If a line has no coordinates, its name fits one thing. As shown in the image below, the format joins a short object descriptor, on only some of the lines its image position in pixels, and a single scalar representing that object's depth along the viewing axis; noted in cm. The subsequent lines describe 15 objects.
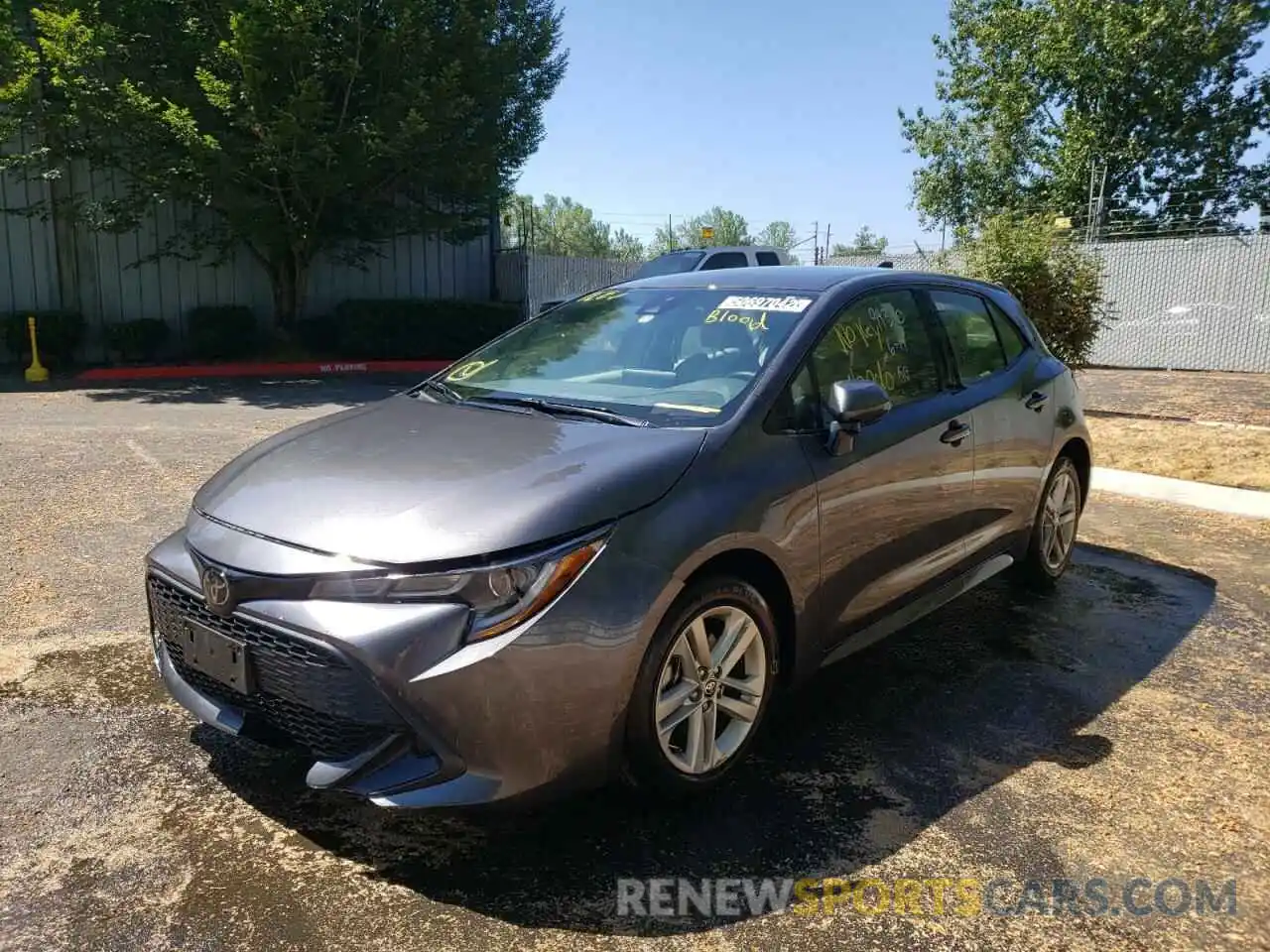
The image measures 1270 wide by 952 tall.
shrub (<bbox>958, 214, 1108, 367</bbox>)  1191
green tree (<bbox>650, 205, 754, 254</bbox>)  8594
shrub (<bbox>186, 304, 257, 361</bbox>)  1800
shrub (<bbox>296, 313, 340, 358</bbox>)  1952
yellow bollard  1523
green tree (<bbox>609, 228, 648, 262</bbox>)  6100
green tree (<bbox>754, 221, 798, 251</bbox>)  8250
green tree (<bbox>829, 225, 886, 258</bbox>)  2391
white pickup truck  1554
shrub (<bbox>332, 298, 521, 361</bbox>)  1884
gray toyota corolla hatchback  250
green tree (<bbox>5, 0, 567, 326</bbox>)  1481
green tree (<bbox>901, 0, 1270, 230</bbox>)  2962
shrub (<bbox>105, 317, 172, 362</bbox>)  1717
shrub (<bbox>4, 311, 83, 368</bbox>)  1605
